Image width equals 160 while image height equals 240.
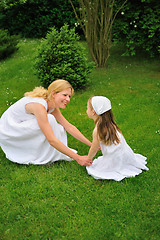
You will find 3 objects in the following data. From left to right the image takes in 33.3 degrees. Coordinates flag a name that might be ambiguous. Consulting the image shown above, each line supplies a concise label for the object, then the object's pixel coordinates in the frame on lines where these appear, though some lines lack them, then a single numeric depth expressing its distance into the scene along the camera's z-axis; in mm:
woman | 3879
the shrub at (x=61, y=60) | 7088
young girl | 3621
